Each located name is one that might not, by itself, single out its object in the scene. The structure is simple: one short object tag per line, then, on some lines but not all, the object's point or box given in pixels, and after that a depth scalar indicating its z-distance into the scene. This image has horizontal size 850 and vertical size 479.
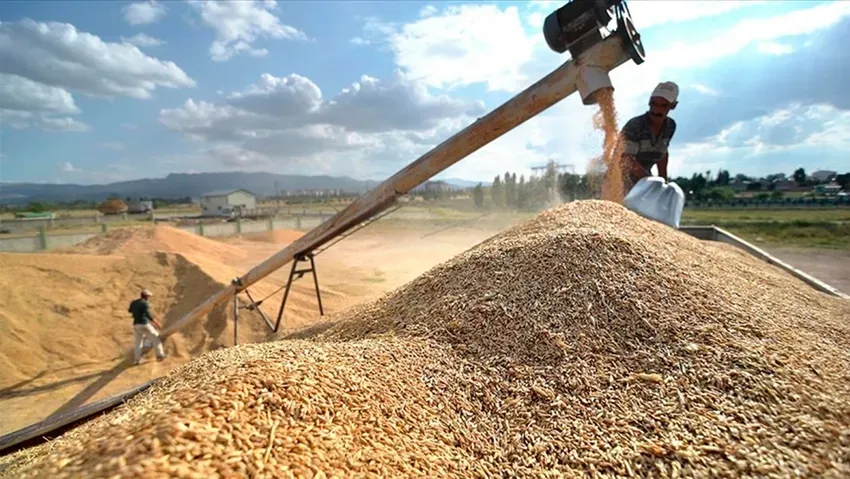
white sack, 4.52
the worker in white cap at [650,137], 4.70
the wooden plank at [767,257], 3.92
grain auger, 3.56
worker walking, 7.23
